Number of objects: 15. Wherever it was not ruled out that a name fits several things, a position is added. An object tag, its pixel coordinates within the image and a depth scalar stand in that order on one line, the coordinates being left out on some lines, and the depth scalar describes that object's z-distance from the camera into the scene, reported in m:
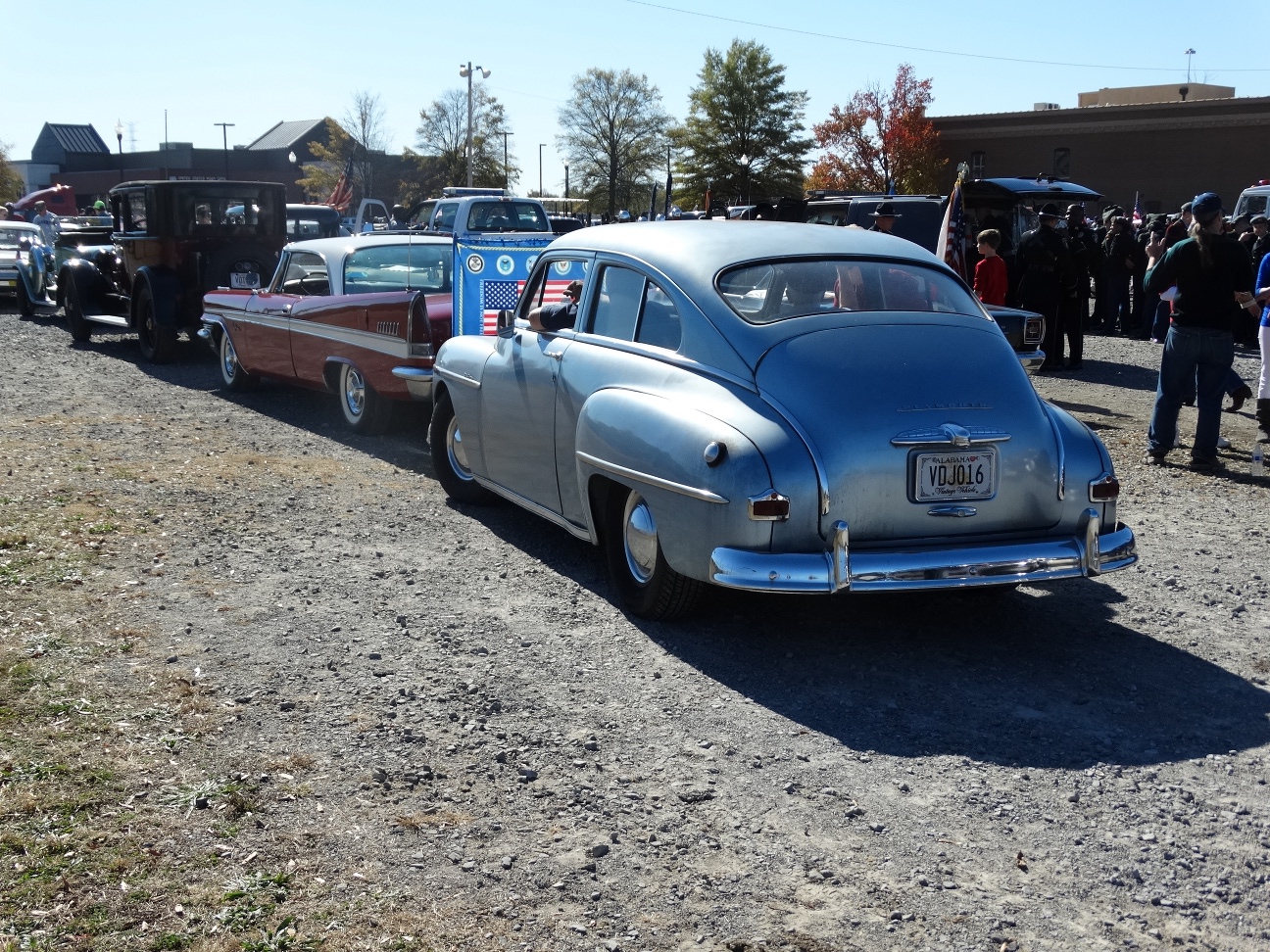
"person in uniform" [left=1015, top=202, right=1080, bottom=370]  14.02
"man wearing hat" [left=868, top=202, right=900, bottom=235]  12.99
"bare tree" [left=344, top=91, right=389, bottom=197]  66.81
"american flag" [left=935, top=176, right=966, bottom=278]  13.43
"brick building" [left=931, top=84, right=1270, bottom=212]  52.88
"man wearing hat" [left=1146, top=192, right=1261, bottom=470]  9.13
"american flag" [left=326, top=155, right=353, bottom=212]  35.16
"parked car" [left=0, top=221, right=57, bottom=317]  21.98
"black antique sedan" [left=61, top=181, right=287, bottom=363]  15.18
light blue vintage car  4.84
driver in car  6.47
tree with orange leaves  62.91
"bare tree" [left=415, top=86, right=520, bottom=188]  65.38
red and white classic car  9.66
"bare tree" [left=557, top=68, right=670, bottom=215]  79.19
